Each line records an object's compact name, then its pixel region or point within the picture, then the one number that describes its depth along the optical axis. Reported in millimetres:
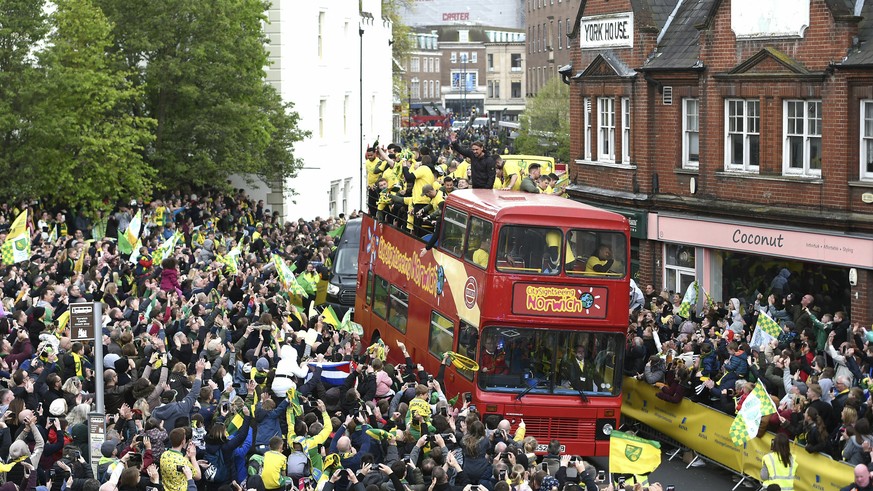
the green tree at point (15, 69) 33562
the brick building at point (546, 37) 93250
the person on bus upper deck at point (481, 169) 22703
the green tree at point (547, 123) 69638
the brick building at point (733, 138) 26109
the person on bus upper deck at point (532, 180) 22312
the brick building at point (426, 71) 154375
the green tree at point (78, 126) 34000
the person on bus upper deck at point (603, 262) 19047
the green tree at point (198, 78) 40406
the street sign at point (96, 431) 14328
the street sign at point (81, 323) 15719
